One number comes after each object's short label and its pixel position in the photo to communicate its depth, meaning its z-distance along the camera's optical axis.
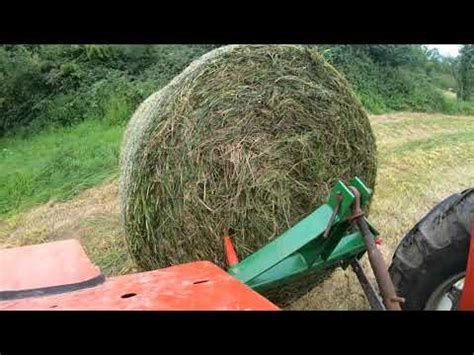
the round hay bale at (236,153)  3.25
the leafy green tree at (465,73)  10.94
